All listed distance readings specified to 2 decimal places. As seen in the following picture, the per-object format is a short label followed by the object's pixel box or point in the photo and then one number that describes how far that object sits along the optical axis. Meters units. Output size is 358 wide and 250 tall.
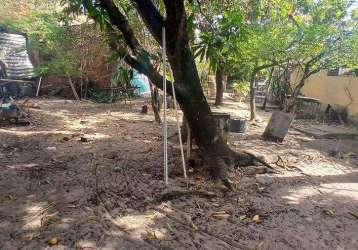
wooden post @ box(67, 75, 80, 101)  14.40
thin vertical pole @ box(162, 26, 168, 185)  4.59
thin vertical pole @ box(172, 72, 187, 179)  4.95
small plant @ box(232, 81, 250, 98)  15.35
